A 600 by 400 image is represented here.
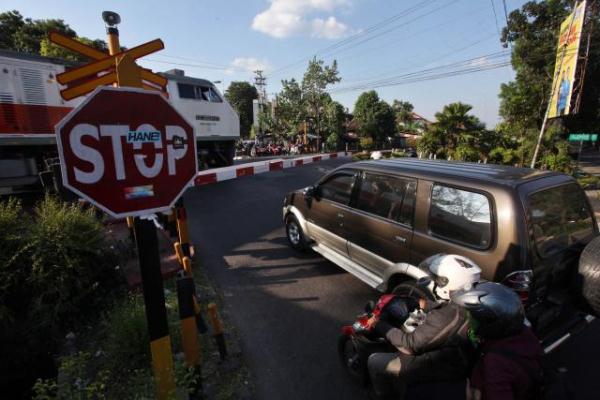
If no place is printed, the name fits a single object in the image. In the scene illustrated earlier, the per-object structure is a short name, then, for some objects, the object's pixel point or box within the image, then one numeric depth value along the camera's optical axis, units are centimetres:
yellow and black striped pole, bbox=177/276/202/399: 232
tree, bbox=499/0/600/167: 2136
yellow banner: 1057
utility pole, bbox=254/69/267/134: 4844
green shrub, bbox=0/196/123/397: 273
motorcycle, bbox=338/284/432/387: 244
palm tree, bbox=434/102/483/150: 1592
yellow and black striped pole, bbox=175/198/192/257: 411
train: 735
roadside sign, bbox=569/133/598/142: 1255
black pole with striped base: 173
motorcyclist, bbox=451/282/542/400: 150
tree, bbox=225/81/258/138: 5406
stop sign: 144
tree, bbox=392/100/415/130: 4650
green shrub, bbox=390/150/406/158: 1953
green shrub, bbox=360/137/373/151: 3169
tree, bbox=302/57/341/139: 2984
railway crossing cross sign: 165
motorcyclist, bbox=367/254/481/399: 193
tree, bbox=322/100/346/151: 3038
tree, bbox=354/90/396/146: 3300
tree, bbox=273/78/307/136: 3084
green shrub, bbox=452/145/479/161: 1458
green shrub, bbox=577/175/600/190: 1070
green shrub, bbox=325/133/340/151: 3056
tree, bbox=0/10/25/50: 2430
